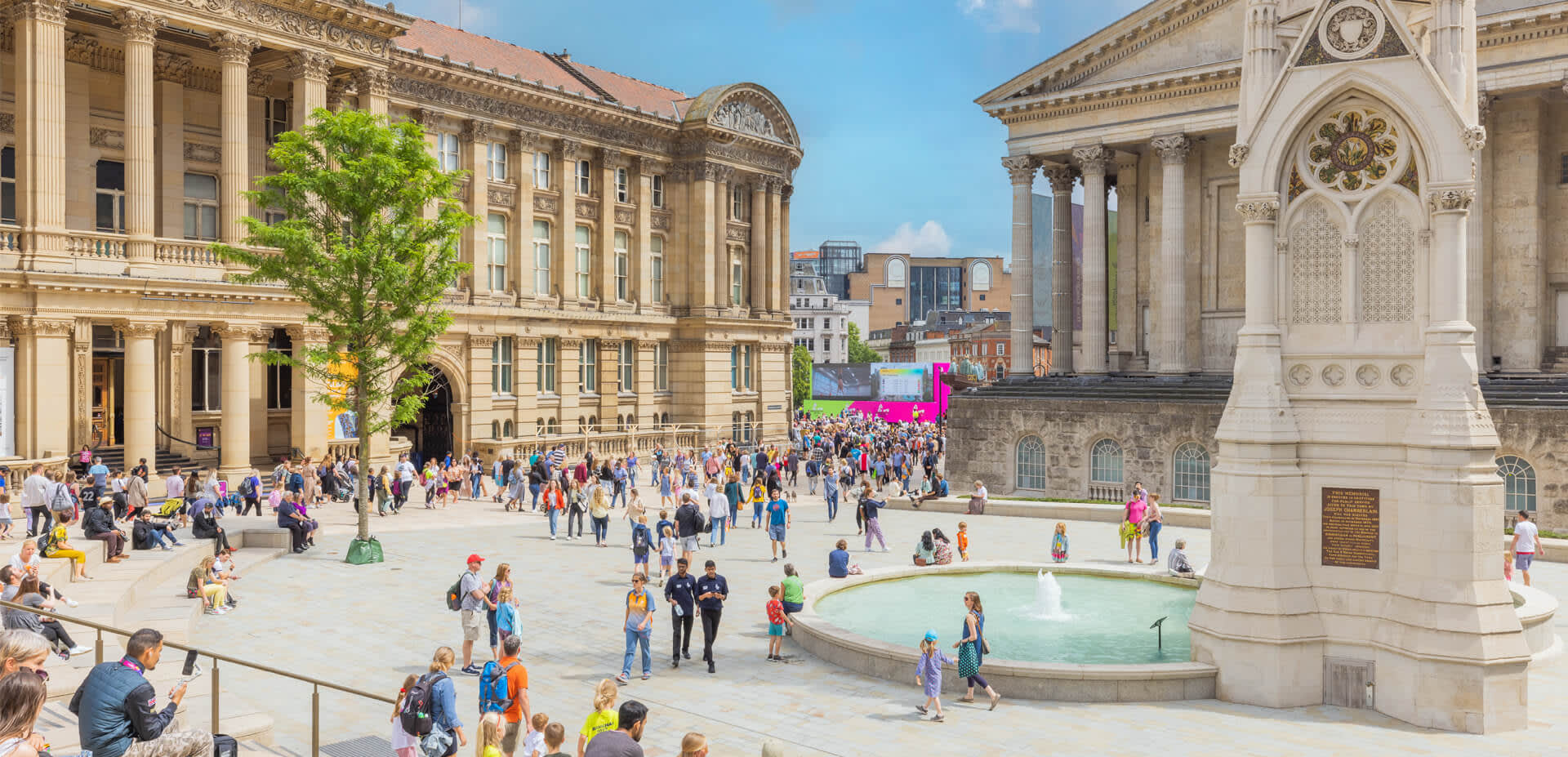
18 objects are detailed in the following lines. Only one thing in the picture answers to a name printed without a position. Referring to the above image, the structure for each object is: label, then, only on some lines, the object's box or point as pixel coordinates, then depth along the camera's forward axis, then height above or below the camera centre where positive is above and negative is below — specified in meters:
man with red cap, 15.63 -3.15
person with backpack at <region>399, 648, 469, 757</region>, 10.27 -3.09
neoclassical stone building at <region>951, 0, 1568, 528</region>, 33.72 +4.28
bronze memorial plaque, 14.62 -1.98
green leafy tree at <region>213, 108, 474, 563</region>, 24.20 +2.56
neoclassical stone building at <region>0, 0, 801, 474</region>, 31.28 +5.21
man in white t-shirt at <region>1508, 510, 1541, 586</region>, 21.25 -3.17
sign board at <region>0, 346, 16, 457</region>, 29.75 -0.84
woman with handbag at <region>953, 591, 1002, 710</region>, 14.12 -3.40
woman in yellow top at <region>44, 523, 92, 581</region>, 18.34 -2.89
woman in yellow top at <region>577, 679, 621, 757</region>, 9.64 -2.88
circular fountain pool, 16.58 -3.97
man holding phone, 7.50 -2.23
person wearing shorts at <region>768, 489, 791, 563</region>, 24.77 -3.18
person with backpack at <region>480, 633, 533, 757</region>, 11.45 -3.19
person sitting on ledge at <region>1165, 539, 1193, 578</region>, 21.22 -3.54
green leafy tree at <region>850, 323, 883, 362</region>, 153.25 +2.73
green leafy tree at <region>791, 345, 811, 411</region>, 120.62 -0.50
